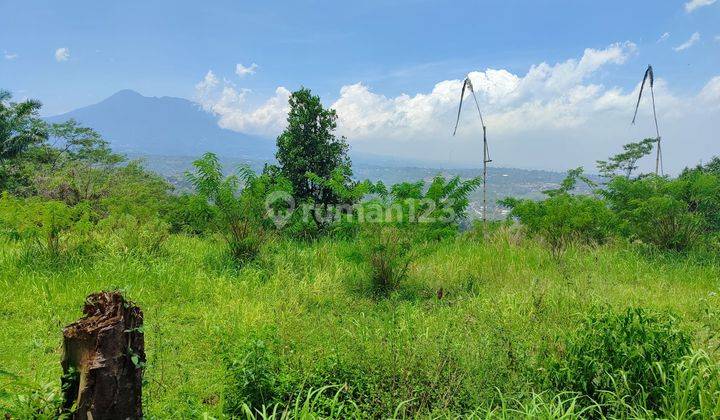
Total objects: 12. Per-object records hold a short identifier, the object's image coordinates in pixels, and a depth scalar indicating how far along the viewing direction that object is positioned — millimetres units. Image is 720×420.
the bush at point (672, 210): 7762
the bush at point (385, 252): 5977
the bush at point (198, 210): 6789
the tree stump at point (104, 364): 2197
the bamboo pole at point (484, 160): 10312
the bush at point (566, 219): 7742
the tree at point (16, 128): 22922
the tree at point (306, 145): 10664
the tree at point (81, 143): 27281
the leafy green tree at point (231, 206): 6832
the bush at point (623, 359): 3006
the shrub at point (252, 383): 3052
